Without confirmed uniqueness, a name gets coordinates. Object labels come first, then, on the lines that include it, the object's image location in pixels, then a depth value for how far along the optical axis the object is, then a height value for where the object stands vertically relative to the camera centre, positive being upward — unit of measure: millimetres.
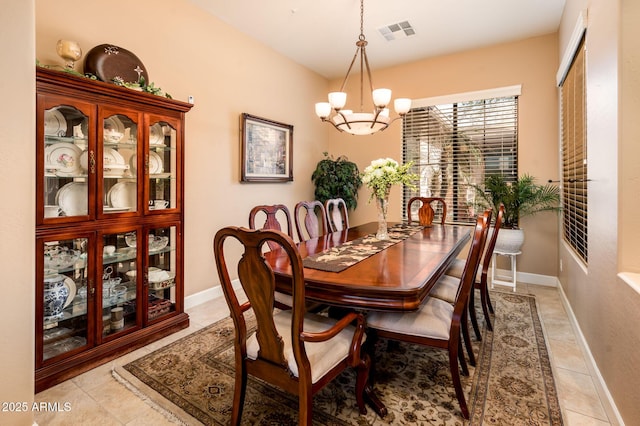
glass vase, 2660 -47
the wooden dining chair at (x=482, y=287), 2244 -552
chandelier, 2676 +842
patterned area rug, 1718 -1073
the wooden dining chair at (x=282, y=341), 1278 -606
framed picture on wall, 3883 +781
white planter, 3707 -333
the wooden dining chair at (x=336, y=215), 3432 -50
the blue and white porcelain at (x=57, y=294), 2045 -547
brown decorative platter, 2414 +1129
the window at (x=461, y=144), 4203 +930
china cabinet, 2021 -77
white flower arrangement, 2572 +275
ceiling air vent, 3684 +2111
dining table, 1470 -321
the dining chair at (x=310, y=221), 2918 -99
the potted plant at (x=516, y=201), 3736 +117
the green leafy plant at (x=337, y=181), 4914 +457
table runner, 1849 -284
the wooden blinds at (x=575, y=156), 2617 +507
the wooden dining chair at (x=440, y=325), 1659 -620
